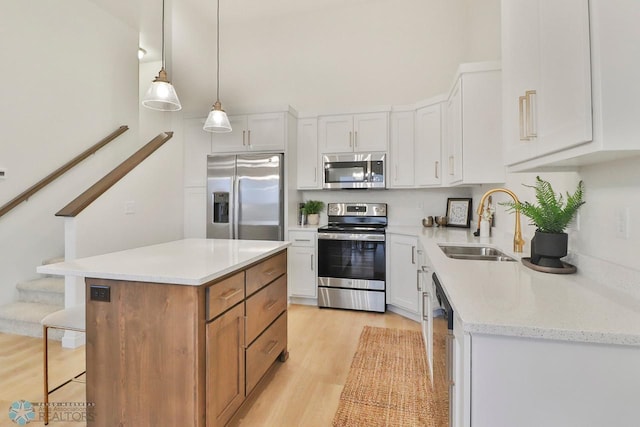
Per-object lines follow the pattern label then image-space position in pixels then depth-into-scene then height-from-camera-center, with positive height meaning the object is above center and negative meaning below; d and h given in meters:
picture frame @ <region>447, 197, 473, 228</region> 3.49 +0.05
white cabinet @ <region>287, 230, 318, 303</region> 3.60 -0.56
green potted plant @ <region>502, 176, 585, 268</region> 1.42 -0.03
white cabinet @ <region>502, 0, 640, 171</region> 0.84 +0.41
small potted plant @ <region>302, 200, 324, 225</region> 3.94 +0.07
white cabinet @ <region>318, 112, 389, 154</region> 3.67 +1.01
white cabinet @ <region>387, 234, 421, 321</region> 3.15 -0.61
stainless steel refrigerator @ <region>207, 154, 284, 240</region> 3.64 +0.24
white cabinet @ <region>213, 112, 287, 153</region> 3.69 +1.00
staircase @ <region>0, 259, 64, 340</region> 2.73 -0.84
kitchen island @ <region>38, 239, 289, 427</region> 1.36 -0.56
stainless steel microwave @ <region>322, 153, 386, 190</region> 3.69 +0.56
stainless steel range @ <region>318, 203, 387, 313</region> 3.41 -0.57
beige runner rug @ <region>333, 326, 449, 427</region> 1.73 -1.12
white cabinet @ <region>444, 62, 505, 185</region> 2.41 +0.75
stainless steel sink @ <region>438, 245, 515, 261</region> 2.05 -0.25
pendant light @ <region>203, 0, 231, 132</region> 2.53 +0.78
